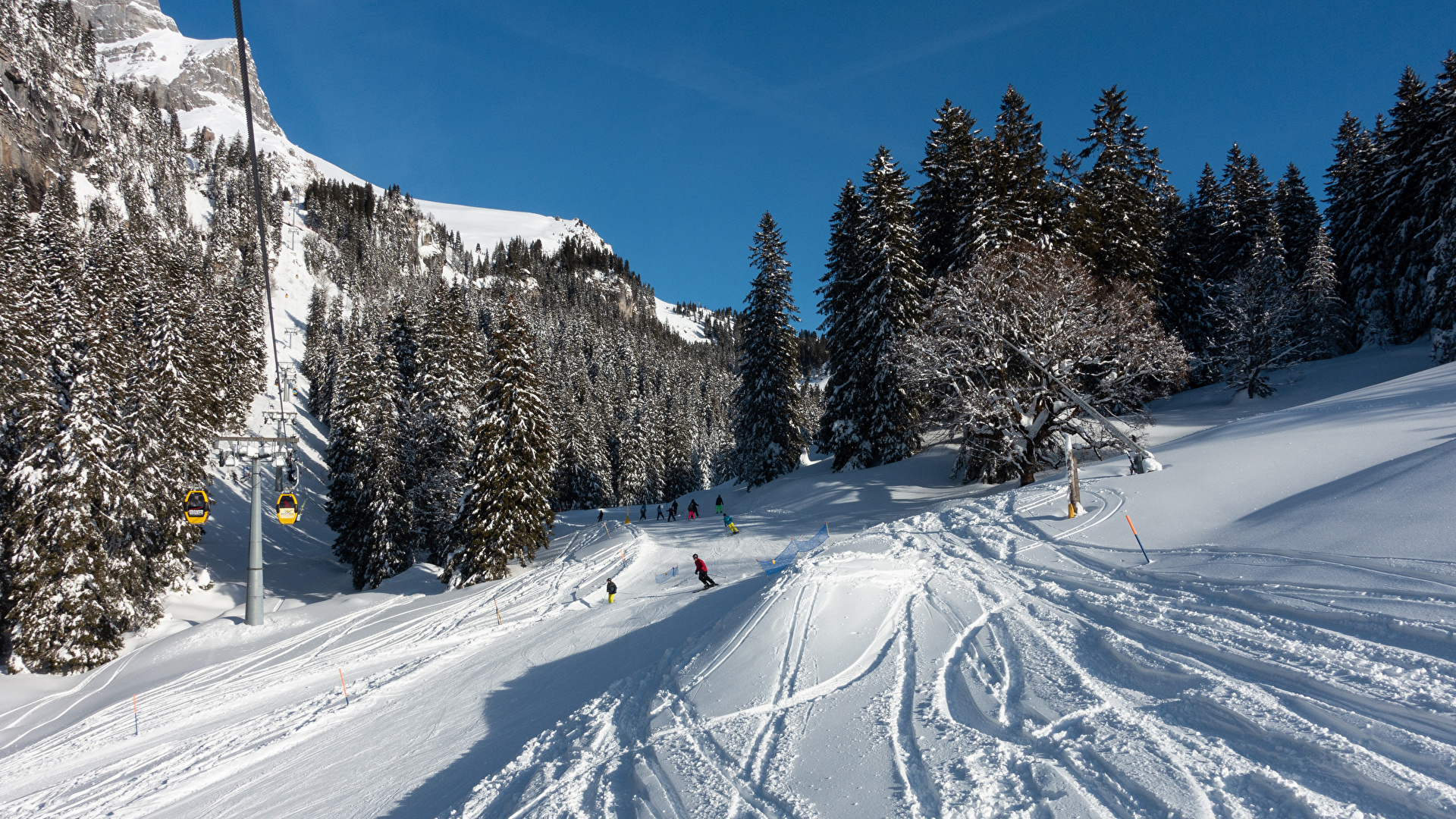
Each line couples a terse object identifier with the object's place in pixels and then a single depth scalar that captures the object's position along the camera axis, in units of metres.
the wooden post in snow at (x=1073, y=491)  16.14
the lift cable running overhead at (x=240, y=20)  6.70
